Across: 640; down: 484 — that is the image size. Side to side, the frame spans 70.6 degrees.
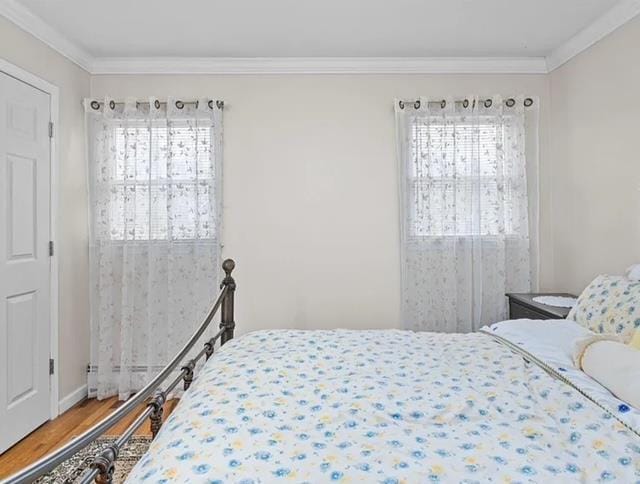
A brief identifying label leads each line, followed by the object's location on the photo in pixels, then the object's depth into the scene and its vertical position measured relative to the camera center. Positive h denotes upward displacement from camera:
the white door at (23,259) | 2.61 -0.04
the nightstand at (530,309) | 2.68 -0.39
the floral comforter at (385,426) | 1.01 -0.48
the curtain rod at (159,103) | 3.44 +1.14
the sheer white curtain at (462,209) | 3.44 +0.30
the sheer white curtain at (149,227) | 3.43 +0.19
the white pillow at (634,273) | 2.25 -0.14
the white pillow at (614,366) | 1.35 -0.39
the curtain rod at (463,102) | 3.44 +1.12
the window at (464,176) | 3.44 +0.55
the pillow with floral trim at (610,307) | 1.94 -0.28
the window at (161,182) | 3.43 +0.53
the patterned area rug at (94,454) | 2.34 -1.14
